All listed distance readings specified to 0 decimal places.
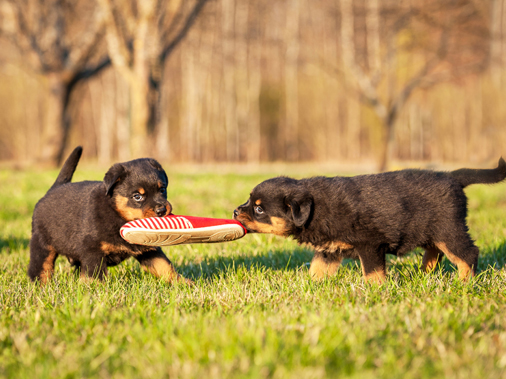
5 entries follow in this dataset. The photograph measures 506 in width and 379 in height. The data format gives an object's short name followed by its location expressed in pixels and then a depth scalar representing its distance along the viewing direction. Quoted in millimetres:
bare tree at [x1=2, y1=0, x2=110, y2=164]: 14125
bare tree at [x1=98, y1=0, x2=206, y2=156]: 10555
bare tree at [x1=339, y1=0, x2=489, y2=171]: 14047
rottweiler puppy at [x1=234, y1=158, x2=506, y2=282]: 3275
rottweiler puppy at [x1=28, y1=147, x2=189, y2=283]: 3227
